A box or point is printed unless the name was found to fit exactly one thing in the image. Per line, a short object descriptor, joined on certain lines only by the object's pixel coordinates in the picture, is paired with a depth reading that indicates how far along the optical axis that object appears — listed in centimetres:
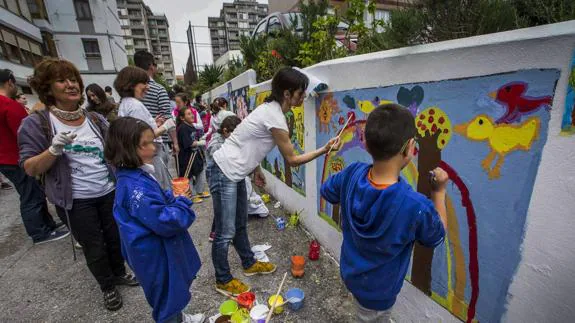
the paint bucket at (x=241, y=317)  201
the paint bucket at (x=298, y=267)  261
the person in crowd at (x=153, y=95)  338
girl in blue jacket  146
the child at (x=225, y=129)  318
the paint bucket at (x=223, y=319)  202
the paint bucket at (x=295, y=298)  220
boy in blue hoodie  108
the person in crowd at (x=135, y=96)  278
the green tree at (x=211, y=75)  1426
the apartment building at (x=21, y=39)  1396
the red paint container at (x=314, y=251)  286
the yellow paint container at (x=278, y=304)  218
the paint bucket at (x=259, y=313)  204
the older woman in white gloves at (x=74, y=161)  193
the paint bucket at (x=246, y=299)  219
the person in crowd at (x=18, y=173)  332
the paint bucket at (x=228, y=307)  211
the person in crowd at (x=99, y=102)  297
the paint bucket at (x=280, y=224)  358
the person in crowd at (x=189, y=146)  451
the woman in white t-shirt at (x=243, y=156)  200
